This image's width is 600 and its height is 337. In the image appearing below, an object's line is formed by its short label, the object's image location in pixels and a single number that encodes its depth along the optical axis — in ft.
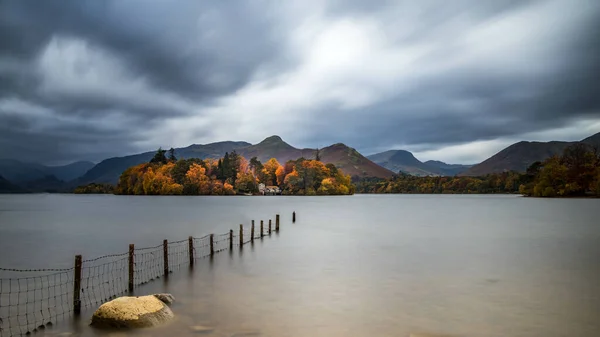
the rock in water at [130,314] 42.79
